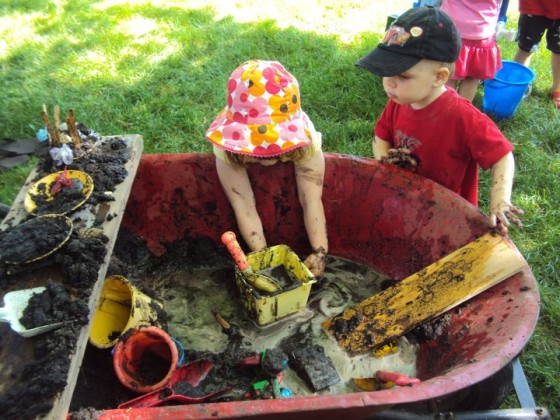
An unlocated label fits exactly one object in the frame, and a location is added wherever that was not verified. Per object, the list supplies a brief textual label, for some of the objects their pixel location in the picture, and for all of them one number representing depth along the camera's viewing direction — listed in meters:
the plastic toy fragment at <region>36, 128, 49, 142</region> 1.93
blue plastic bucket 3.21
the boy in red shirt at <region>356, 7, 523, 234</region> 1.66
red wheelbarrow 1.41
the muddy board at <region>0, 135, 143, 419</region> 1.15
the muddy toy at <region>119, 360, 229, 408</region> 1.50
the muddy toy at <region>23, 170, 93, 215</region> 1.70
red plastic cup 1.61
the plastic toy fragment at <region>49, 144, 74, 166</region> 1.86
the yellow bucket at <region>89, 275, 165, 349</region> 1.83
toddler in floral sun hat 1.66
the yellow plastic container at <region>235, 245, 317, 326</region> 1.88
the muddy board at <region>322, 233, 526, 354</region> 1.53
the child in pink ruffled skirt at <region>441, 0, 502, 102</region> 2.91
